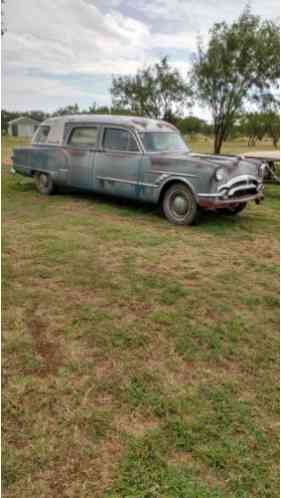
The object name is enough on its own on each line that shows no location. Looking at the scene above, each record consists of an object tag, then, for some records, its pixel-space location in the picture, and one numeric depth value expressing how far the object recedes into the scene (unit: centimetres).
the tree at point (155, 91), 1766
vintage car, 580
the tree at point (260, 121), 1448
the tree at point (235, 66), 1230
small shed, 5800
